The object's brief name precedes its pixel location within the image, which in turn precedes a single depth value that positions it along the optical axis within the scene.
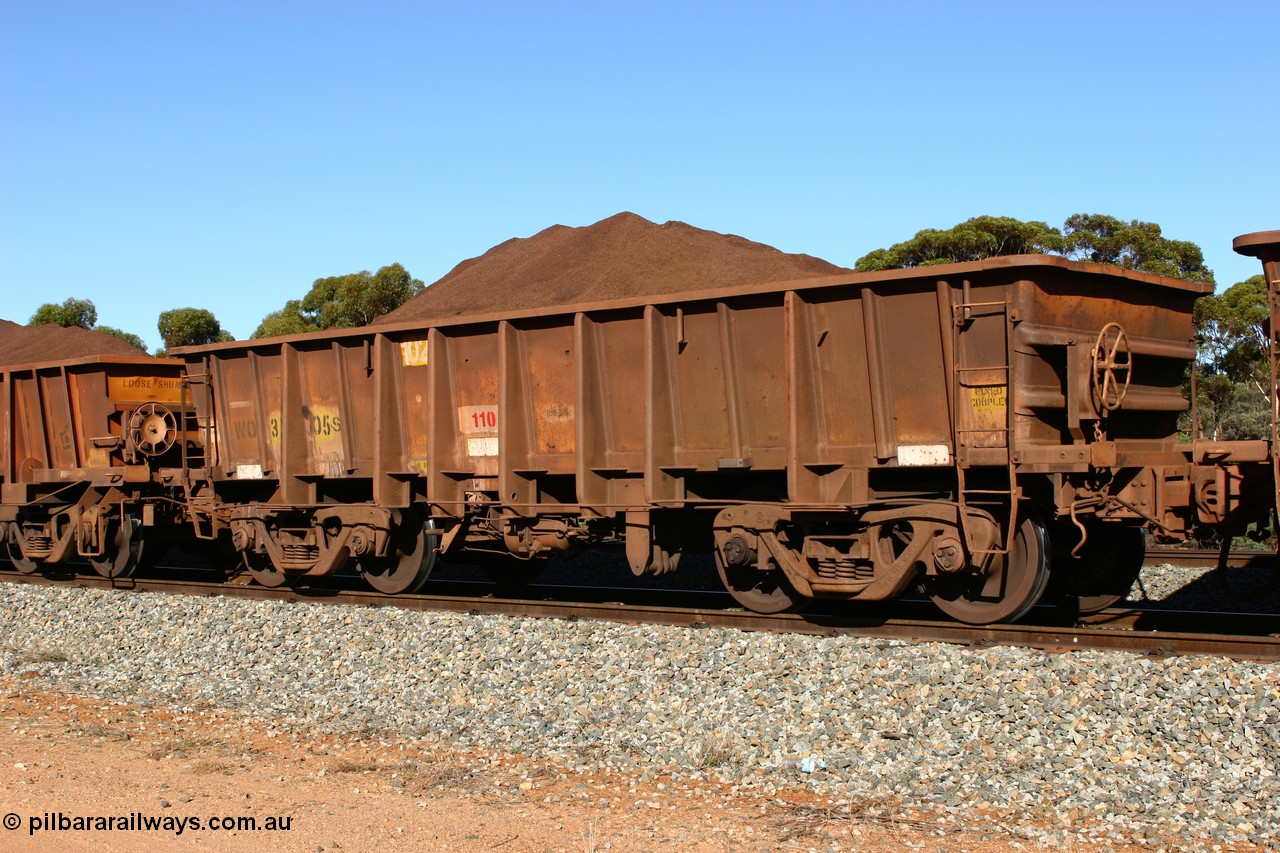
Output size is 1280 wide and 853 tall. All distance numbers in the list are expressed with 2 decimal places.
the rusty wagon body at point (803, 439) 8.82
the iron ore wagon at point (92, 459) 14.64
